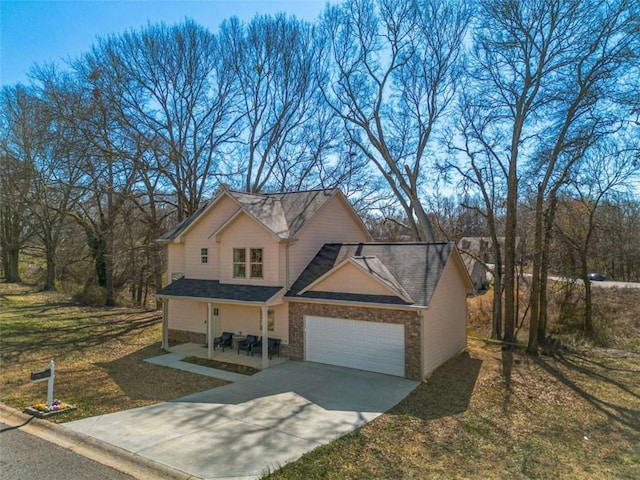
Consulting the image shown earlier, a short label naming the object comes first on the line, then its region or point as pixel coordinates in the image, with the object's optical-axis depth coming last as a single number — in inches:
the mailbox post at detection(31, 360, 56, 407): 346.9
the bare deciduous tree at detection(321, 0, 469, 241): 887.7
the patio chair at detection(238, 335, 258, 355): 589.0
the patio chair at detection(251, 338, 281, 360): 578.2
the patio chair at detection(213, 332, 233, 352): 623.2
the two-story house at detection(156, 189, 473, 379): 499.2
